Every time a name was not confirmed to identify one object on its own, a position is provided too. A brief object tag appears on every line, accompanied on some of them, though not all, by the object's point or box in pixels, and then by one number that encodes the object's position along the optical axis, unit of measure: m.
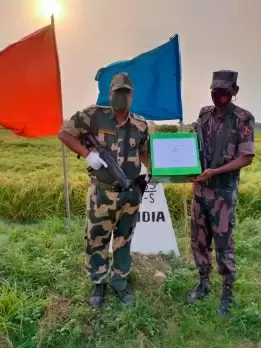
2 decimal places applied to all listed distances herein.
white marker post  3.88
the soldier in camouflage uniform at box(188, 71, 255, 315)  2.66
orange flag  3.79
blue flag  3.66
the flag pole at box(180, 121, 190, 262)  3.74
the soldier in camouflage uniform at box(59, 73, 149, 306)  2.73
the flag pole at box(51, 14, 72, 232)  3.91
